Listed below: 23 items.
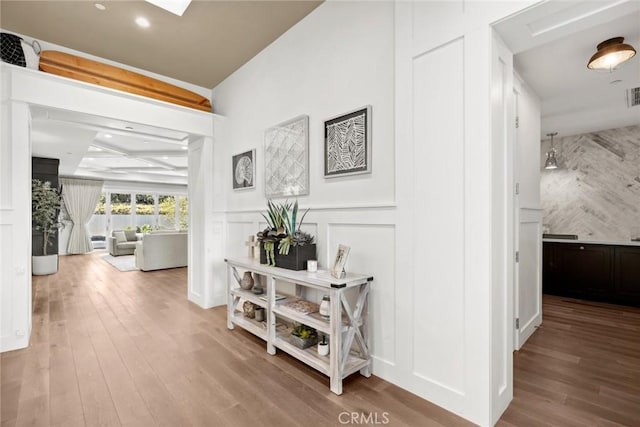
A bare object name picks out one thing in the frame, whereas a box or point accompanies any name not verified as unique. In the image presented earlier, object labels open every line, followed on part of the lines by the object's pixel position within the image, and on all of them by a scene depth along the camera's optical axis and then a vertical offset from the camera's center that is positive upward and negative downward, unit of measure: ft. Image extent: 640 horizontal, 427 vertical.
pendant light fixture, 14.48 +2.59
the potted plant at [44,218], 19.39 -0.24
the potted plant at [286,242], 8.07 -0.77
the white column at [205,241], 12.44 -1.13
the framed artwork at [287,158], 9.03 +1.80
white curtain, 30.48 +0.76
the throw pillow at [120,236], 29.66 -2.16
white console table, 6.34 -2.52
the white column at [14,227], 8.45 -0.36
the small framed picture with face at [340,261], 6.86 -1.09
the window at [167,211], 38.51 +0.43
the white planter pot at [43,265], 19.69 -3.34
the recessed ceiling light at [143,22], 9.11 +5.92
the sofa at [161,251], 20.38 -2.55
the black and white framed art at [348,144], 7.28 +1.80
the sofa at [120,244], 28.09 -2.78
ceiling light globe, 7.39 +4.00
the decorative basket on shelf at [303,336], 7.50 -3.10
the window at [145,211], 36.91 +0.43
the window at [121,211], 35.24 +0.40
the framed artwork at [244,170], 11.34 +1.73
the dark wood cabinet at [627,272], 12.32 -2.39
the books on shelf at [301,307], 7.64 -2.43
